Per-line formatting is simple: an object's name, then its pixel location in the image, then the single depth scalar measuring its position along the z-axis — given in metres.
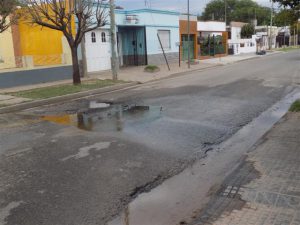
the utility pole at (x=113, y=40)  14.22
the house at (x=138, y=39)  17.97
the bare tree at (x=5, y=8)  9.82
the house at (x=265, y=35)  48.02
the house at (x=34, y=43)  15.31
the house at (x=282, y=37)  60.82
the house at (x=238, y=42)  35.63
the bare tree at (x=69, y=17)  12.21
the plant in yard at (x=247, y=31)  46.54
